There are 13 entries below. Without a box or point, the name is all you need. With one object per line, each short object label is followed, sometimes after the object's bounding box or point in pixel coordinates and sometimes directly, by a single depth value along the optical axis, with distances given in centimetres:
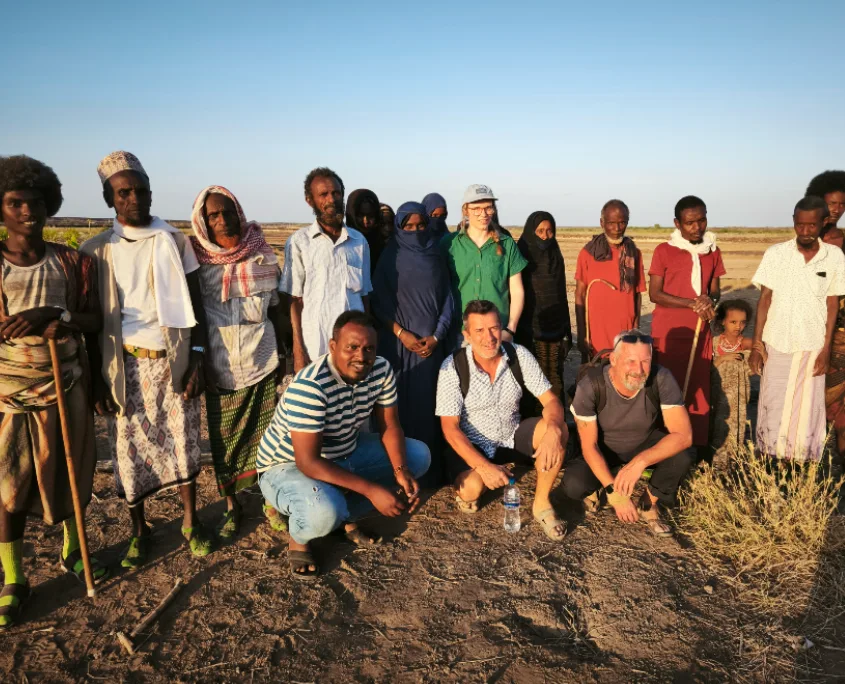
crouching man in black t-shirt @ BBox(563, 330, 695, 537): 400
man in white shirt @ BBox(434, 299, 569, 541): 420
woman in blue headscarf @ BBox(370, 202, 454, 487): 475
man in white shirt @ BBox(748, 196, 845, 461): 456
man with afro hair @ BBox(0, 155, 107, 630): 323
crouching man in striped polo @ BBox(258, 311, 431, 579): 363
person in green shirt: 489
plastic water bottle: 425
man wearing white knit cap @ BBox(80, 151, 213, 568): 358
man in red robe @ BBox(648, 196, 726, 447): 500
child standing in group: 519
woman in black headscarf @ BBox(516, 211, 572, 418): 552
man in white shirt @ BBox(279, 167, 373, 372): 431
